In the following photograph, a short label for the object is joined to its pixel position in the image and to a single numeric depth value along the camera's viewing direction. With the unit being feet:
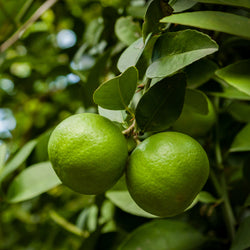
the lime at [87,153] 1.81
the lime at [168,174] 1.79
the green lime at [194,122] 2.71
